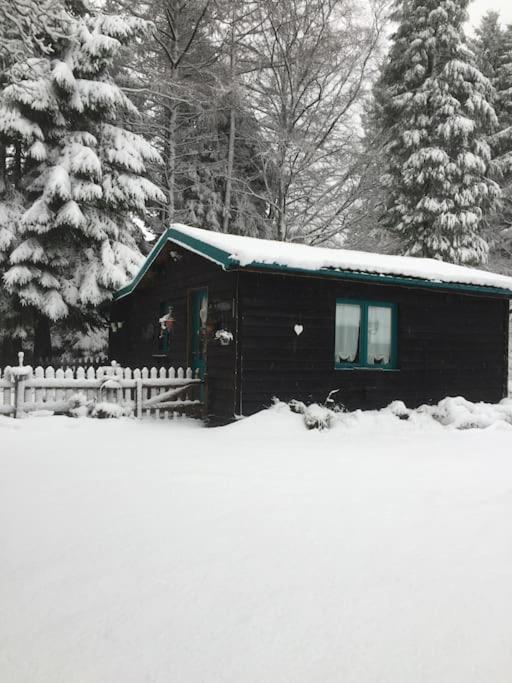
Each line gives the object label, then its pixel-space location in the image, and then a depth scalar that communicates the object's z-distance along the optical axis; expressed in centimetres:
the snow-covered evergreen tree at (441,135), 2286
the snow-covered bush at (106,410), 1096
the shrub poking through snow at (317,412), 1051
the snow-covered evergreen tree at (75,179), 1611
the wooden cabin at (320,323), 1096
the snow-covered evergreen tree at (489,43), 2902
